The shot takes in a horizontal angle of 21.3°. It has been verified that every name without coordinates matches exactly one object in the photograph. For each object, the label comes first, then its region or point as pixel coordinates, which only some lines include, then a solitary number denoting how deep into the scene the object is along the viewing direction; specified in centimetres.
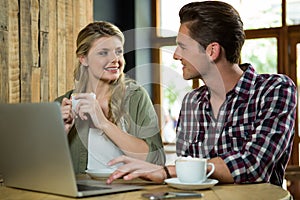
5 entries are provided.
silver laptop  197
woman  262
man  227
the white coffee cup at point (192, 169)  215
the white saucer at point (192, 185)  213
